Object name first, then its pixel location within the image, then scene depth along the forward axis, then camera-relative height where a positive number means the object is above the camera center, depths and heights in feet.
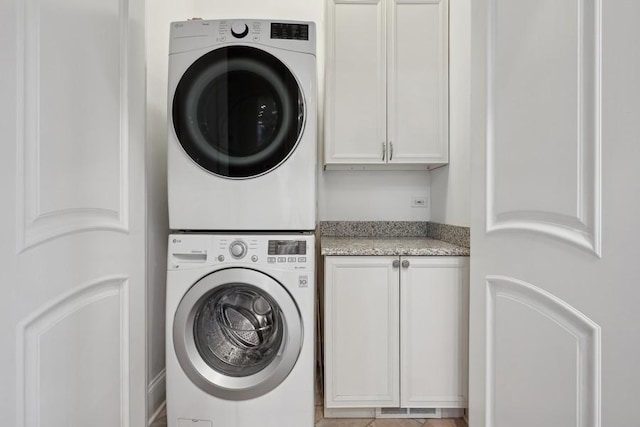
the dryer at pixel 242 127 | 4.66 +1.20
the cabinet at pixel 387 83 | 5.99 +2.38
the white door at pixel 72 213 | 2.10 -0.04
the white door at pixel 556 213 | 1.86 -0.02
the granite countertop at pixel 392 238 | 5.16 -0.61
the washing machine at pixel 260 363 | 4.52 -1.76
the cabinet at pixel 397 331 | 5.16 -1.95
